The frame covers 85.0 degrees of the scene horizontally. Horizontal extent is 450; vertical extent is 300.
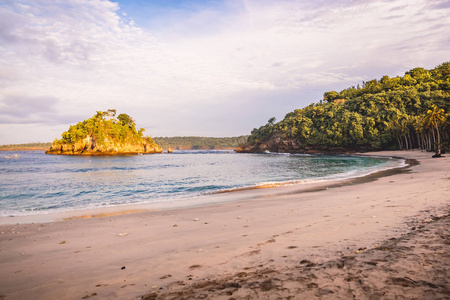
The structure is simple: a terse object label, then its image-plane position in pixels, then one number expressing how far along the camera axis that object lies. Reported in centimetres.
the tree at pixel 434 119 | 5770
